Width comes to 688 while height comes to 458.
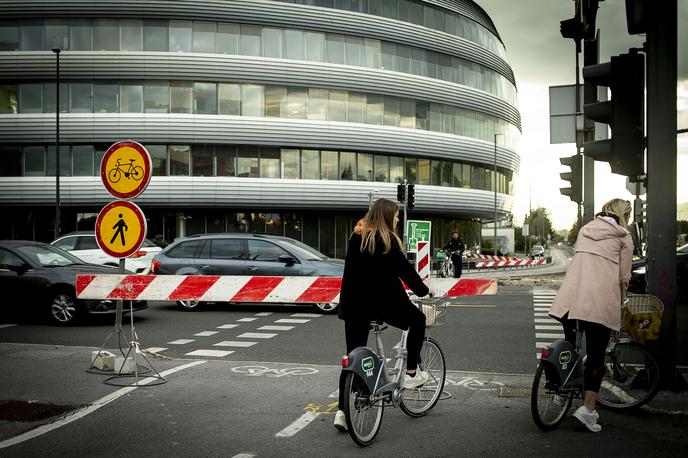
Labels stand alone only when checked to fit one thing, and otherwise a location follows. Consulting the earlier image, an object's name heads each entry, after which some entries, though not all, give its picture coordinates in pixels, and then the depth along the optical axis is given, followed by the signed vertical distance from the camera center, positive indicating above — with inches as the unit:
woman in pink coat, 230.4 -18.0
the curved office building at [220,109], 1594.5 +270.9
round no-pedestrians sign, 323.9 +1.2
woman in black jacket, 229.3 -15.0
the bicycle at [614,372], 231.5 -47.1
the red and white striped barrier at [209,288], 336.8 -26.2
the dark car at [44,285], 529.7 -39.1
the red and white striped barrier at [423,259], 676.1 -25.7
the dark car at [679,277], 663.1 -41.8
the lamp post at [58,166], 1412.6 +127.3
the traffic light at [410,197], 1028.5 +47.3
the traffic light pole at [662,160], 277.1 +27.0
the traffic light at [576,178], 558.3 +40.3
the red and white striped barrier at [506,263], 1496.4 -69.8
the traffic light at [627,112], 273.7 +44.2
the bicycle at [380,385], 211.5 -47.5
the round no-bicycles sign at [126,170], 330.3 +27.3
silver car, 629.0 -24.1
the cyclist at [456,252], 1123.3 -31.8
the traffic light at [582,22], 343.9 +105.4
